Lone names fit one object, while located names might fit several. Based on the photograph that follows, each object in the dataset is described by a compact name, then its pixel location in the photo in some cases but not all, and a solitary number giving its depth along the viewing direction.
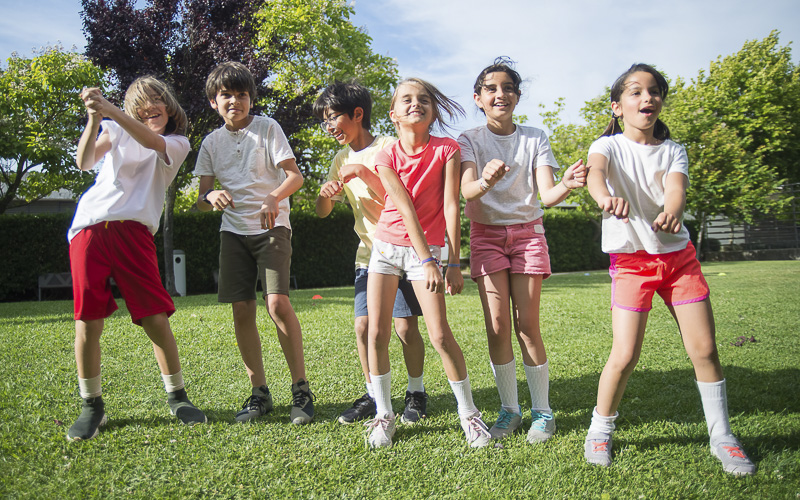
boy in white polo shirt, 3.21
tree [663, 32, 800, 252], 21.73
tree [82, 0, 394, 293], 12.52
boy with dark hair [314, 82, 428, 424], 3.21
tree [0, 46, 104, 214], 11.99
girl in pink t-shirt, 2.77
